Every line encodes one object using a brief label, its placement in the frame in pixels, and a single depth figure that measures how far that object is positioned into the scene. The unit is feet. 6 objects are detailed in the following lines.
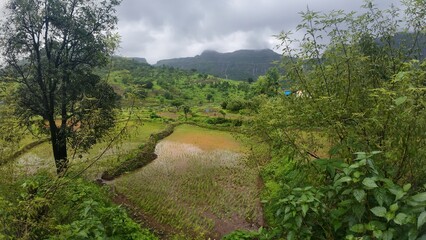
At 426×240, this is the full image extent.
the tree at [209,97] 193.36
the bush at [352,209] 6.98
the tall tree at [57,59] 35.45
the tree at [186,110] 109.20
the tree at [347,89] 11.46
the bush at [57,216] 11.90
